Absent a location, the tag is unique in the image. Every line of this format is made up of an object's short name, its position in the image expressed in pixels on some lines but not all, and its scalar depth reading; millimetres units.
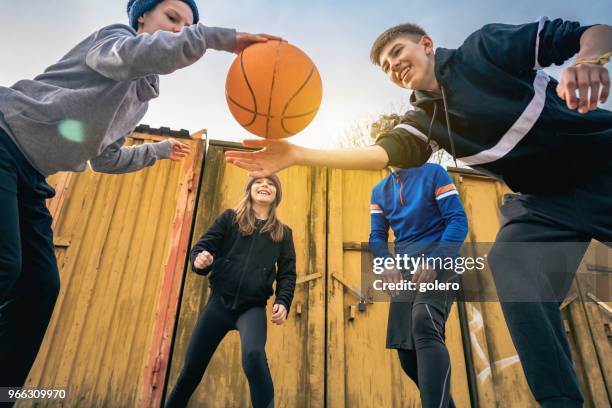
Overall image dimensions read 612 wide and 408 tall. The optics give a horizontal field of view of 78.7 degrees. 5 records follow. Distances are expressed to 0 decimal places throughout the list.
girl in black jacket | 2455
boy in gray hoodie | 1721
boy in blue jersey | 2238
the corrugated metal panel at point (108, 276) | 3904
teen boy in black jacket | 1484
